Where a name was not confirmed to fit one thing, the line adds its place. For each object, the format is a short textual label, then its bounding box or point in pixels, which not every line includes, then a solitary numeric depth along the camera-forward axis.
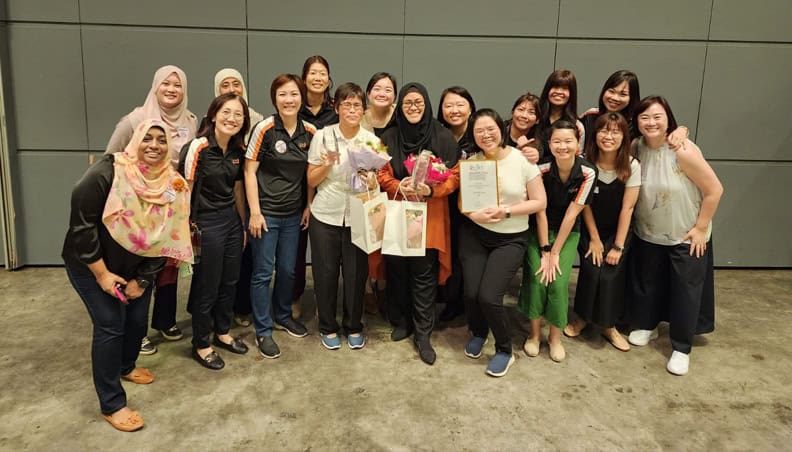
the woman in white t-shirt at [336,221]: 3.03
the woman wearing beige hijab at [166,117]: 2.91
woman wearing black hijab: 3.04
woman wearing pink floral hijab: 2.23
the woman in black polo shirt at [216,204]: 2.81
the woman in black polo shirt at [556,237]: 3.03
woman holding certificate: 2.96
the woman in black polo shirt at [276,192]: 3.02
